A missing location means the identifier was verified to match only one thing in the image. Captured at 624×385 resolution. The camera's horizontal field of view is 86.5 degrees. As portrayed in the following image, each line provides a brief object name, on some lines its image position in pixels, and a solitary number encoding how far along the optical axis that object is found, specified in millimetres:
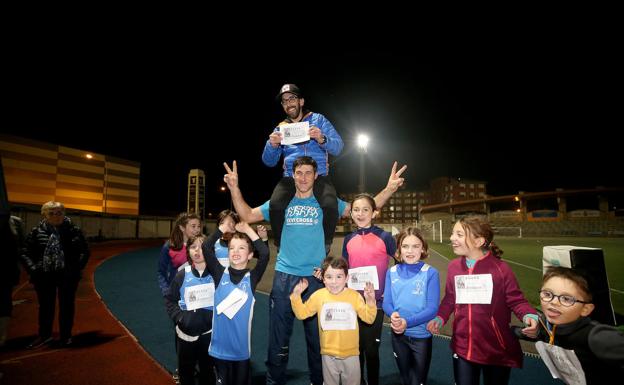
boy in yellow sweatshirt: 3074
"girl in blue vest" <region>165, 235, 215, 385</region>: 3455
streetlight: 10624
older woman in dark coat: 5426
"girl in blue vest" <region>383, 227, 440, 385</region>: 3131
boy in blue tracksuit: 3156
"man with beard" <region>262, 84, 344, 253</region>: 3400
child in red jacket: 2916
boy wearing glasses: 2238
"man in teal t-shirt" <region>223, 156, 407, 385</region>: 3178
